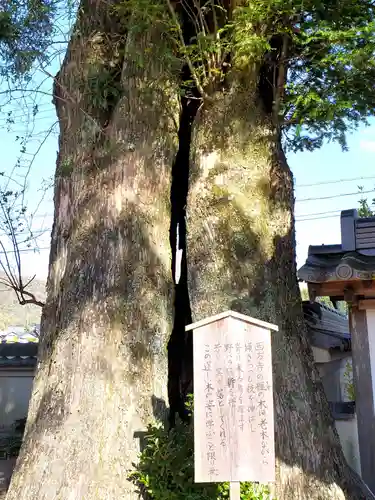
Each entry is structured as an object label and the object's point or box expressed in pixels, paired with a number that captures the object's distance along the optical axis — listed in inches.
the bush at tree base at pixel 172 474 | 151.7
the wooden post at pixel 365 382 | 206.4
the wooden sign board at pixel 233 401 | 122.4
